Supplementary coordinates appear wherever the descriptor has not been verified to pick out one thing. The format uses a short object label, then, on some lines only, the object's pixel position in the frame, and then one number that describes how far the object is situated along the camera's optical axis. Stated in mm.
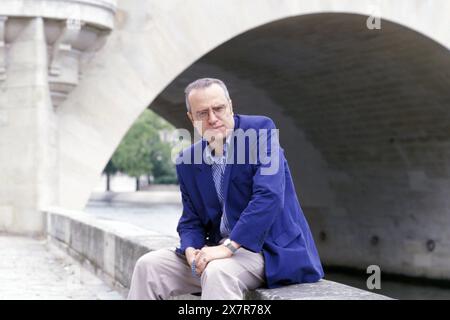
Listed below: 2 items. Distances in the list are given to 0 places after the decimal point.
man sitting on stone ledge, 3066
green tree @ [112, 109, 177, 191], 46062
